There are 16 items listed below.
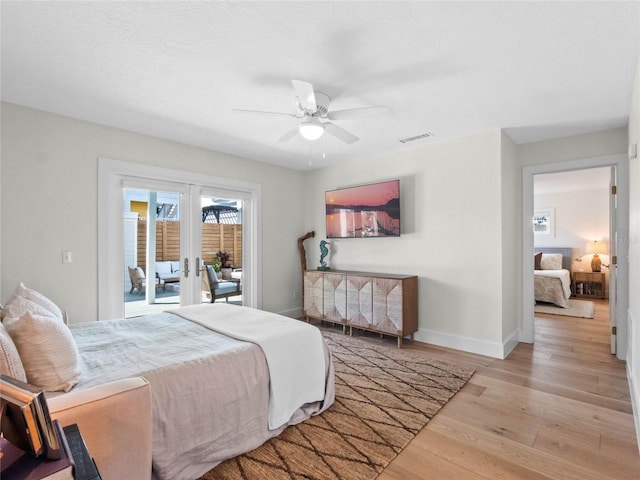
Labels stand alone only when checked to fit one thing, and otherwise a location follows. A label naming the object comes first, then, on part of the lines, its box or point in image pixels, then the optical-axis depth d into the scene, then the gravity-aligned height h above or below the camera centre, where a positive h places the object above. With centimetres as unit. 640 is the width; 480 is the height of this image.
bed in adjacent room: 579 -85
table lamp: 682 -22
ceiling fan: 225 +99
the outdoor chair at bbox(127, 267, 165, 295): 352 -41
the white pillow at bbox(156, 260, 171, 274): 377 -29
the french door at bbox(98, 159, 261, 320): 329 +18
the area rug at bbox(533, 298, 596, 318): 533 -122
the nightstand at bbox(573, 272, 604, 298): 665 -93
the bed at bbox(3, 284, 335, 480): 157 -76
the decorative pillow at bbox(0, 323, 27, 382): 122 -46
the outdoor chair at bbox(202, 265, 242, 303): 419 -60
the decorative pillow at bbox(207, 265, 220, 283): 423 -44
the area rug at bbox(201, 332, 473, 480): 175 -125
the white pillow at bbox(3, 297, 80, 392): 139 -50
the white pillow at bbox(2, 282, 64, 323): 162 -34
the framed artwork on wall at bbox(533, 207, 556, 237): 761 +48
